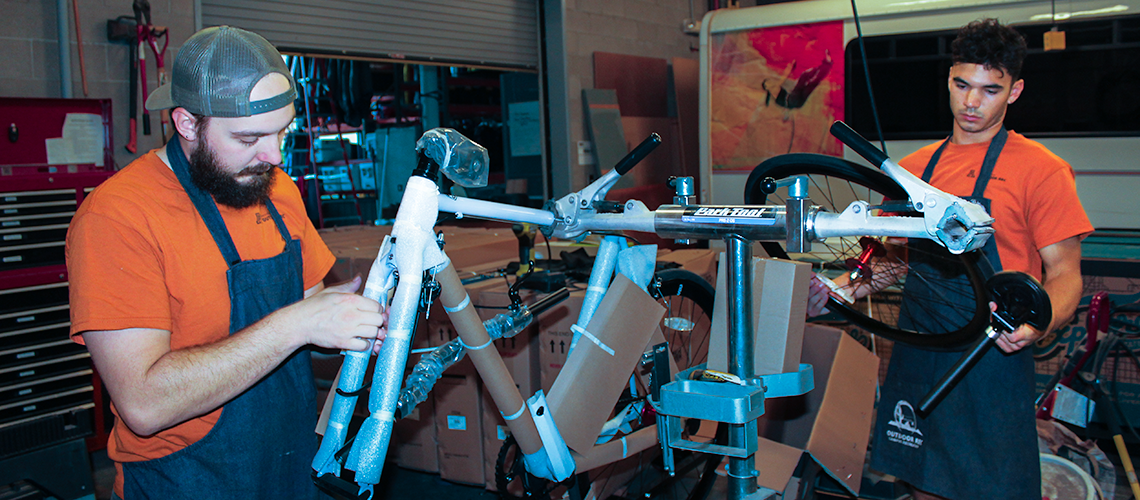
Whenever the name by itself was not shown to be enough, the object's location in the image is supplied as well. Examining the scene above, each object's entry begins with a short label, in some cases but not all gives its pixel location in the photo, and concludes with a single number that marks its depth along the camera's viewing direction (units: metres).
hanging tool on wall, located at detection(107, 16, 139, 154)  3.27
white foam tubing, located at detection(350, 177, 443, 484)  1.25
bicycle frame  1.12
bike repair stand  1.19
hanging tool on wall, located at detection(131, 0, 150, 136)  3.23
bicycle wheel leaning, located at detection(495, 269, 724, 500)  2.05
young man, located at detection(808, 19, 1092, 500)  1.90
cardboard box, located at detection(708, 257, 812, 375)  1.50
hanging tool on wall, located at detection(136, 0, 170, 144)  3.27
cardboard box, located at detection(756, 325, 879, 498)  2.59
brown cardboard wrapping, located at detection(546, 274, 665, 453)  1.69
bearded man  1.20
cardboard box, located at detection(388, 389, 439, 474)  3.24
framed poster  4.80
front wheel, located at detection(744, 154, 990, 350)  1.78
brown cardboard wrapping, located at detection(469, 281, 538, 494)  2.94
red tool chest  2.92
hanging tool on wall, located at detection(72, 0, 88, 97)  3.19
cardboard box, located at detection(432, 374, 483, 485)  3.09
